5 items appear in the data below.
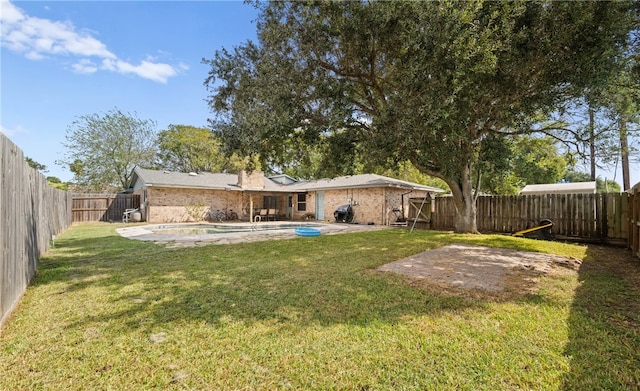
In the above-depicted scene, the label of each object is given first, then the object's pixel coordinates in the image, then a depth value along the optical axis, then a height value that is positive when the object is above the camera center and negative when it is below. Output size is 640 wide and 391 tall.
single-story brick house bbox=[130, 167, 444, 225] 17.23 +0.34
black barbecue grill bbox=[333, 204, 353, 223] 17.98 -0.80
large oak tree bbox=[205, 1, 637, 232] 6.32 +3.22
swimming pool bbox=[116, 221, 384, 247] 9.45 -1.27
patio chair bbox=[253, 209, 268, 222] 20.56 -0.99
